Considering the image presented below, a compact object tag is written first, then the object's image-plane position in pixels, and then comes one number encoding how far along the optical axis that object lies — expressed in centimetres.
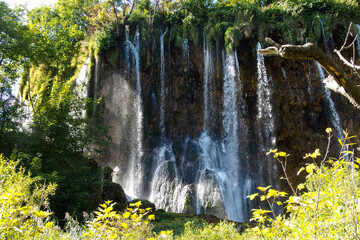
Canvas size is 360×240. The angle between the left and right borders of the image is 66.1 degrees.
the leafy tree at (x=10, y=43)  1438
